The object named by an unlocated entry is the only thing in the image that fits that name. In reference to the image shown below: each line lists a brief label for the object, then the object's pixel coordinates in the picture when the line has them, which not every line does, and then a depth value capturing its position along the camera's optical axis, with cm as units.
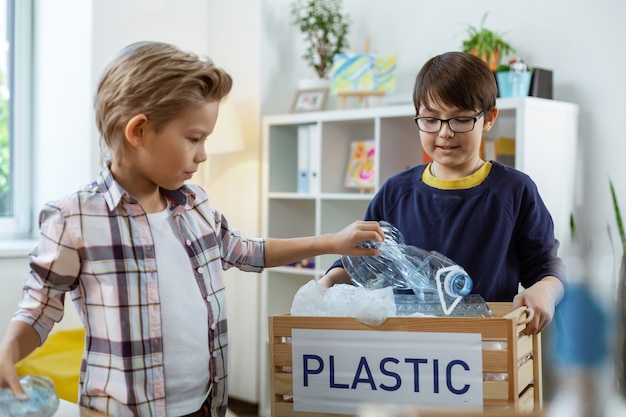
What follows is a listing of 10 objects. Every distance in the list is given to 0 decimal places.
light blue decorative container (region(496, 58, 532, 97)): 279
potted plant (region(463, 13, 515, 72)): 294
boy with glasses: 139
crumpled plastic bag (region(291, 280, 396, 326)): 118
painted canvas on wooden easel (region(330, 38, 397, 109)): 330
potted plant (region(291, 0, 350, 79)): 356
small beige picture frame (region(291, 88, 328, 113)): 354
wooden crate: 112
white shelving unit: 275
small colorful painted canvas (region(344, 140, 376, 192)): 334
